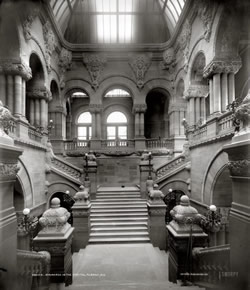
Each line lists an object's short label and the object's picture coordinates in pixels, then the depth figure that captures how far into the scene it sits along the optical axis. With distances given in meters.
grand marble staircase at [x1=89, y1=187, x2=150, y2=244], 9.97
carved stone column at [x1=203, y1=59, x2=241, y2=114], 11.65
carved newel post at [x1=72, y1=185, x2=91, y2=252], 9.40
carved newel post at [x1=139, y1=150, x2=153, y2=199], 12.85
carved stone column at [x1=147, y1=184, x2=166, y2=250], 9.66
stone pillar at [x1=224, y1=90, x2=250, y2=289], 3.03
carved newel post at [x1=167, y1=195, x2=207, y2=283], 4.56
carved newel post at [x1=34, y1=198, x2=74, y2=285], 4.64
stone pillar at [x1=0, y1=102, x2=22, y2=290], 3.09
